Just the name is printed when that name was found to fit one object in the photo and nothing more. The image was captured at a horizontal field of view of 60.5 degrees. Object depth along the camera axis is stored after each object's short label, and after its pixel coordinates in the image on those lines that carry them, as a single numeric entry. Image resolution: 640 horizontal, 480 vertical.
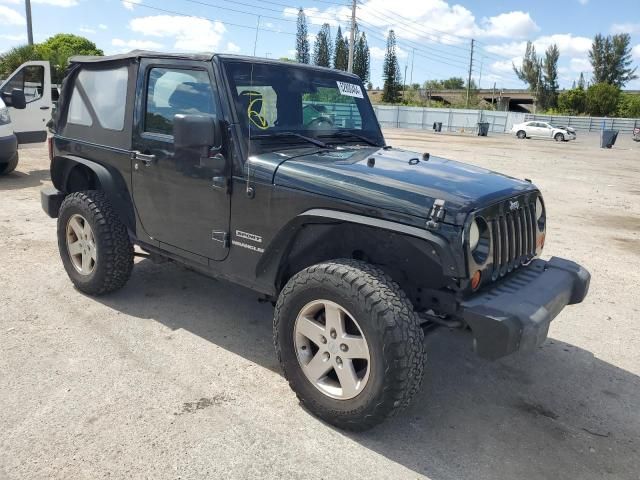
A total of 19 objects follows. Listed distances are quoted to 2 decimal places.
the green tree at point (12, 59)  25.00
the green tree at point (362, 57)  70.81
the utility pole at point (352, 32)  35.89
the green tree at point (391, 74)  75.75
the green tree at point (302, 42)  57.59
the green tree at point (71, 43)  55.61
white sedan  39.09
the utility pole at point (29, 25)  31.55
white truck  9.40
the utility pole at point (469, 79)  76.99
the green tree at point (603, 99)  64.25
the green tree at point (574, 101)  66.69
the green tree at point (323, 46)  62.44
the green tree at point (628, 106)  62.12
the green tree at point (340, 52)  69.38
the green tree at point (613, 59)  79.31
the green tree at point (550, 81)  78.38
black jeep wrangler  2.79
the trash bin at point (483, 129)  41.69
